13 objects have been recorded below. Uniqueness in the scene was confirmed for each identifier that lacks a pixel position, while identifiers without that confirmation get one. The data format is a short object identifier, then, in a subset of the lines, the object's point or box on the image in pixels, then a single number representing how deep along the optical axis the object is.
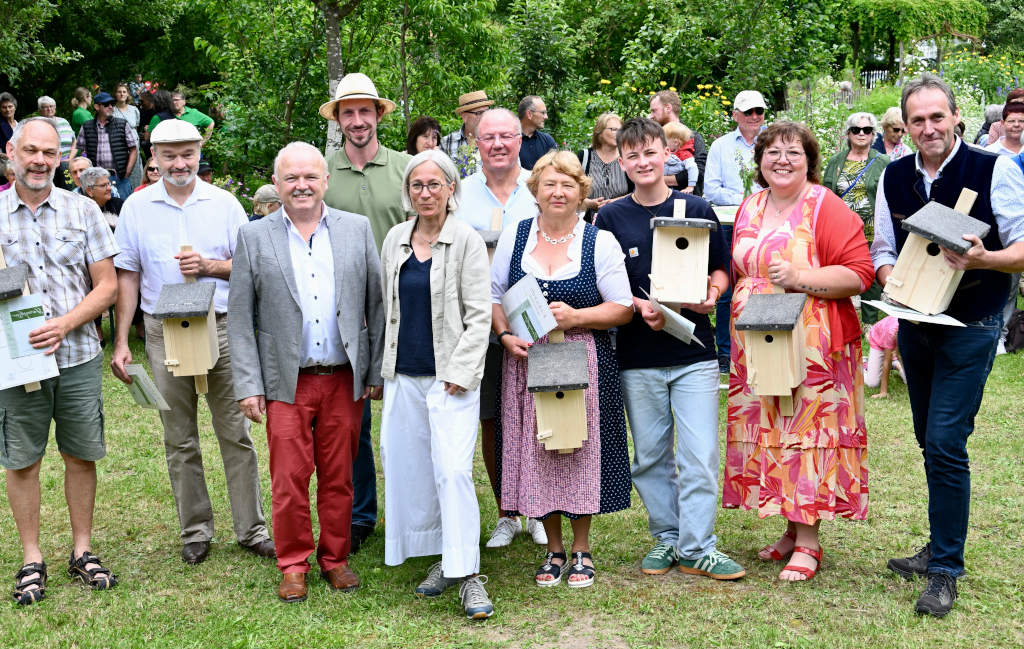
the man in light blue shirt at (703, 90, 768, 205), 8.74
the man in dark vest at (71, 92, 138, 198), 13.99
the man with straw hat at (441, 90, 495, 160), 8.58
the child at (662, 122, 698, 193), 8.89
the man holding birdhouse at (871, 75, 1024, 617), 4.28
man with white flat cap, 5.17
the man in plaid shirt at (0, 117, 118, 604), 4.84
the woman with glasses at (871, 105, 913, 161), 8.85
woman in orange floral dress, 4.62
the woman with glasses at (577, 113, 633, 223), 8.40
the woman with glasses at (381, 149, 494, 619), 4.59
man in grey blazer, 4.75
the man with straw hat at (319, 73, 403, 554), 5.54
